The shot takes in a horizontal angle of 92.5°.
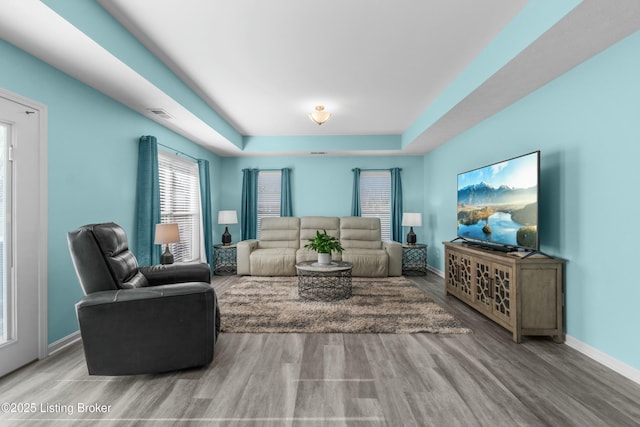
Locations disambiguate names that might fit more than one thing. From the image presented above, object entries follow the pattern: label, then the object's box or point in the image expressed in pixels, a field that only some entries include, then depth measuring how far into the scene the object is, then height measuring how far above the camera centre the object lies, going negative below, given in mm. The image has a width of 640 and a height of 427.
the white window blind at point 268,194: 6621 +356
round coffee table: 3916 -1023
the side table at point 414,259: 5602 -875
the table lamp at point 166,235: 3543 -296
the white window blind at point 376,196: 6531 +321
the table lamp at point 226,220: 5855 -188
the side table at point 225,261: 5773 -962
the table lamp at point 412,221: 5727 -183
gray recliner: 2004 -731
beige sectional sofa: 5262 -688
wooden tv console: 2646 -729
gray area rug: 2994 -1139
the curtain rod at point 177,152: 4339 +897
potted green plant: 4113 -499
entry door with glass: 2178 -206
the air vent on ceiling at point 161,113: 3562 +1169
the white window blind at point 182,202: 4508 +131
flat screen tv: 2756 +86
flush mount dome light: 4105 +1284
